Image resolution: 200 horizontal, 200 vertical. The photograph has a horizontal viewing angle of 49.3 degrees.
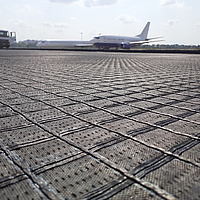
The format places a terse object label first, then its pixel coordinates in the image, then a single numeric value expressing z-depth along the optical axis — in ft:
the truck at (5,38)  119.03
